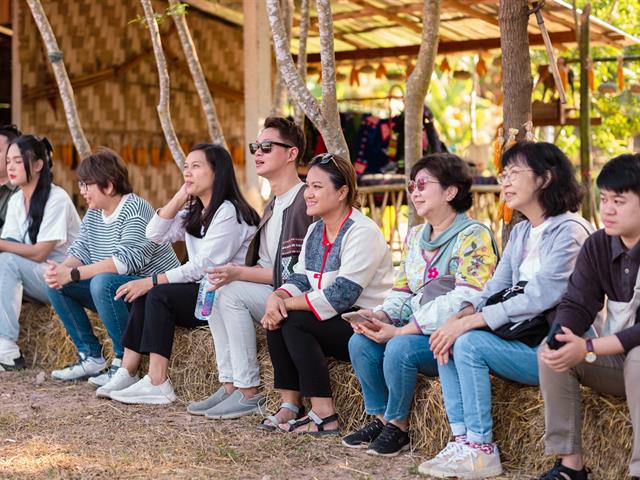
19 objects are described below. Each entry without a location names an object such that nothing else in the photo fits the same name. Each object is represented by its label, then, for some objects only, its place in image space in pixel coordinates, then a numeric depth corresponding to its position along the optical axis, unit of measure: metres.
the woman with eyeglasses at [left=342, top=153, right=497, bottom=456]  3.96
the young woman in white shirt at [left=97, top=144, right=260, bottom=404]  5.04
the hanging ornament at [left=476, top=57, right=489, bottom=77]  10.97
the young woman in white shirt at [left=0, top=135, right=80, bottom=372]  6.04
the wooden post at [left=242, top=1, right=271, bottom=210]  8.15
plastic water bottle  4.85
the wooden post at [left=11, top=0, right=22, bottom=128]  9.32
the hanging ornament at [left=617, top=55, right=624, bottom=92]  10.08
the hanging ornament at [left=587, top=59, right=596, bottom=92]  8.85
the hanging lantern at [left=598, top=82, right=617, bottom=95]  10.72
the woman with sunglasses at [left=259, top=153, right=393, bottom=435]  4.35
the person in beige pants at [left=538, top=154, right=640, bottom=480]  3.25
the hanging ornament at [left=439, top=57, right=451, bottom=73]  11.38
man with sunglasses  4.78
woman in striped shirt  5.54
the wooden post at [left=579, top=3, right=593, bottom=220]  8.55
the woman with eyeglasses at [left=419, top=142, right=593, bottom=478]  3.66
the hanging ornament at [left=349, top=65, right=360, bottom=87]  11.80
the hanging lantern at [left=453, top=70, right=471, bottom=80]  11.85
